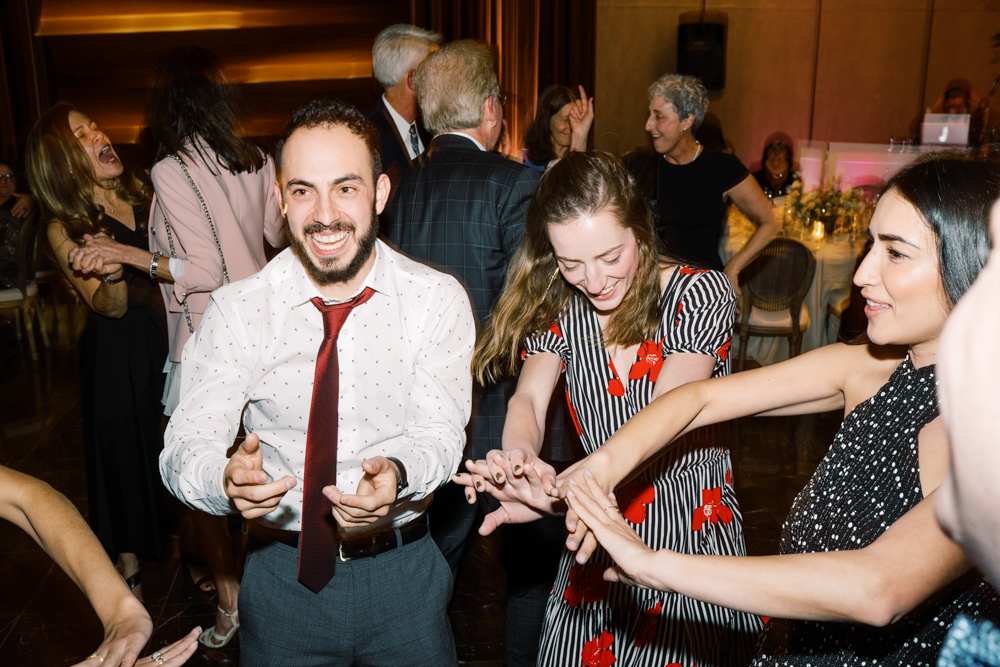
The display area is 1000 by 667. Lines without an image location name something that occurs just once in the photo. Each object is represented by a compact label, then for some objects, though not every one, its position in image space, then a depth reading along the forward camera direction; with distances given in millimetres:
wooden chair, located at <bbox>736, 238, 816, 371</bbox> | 4527
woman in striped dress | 1675
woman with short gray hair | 3707
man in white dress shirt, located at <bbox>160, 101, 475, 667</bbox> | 1456
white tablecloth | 4680
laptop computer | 6773
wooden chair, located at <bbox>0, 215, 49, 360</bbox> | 5410
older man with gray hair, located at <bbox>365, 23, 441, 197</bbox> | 3203
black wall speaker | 7906
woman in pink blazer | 2346
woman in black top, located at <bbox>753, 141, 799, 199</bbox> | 6043
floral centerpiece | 4797
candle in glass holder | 4789
